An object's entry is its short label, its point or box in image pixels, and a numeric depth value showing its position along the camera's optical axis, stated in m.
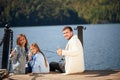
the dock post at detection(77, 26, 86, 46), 6.12
